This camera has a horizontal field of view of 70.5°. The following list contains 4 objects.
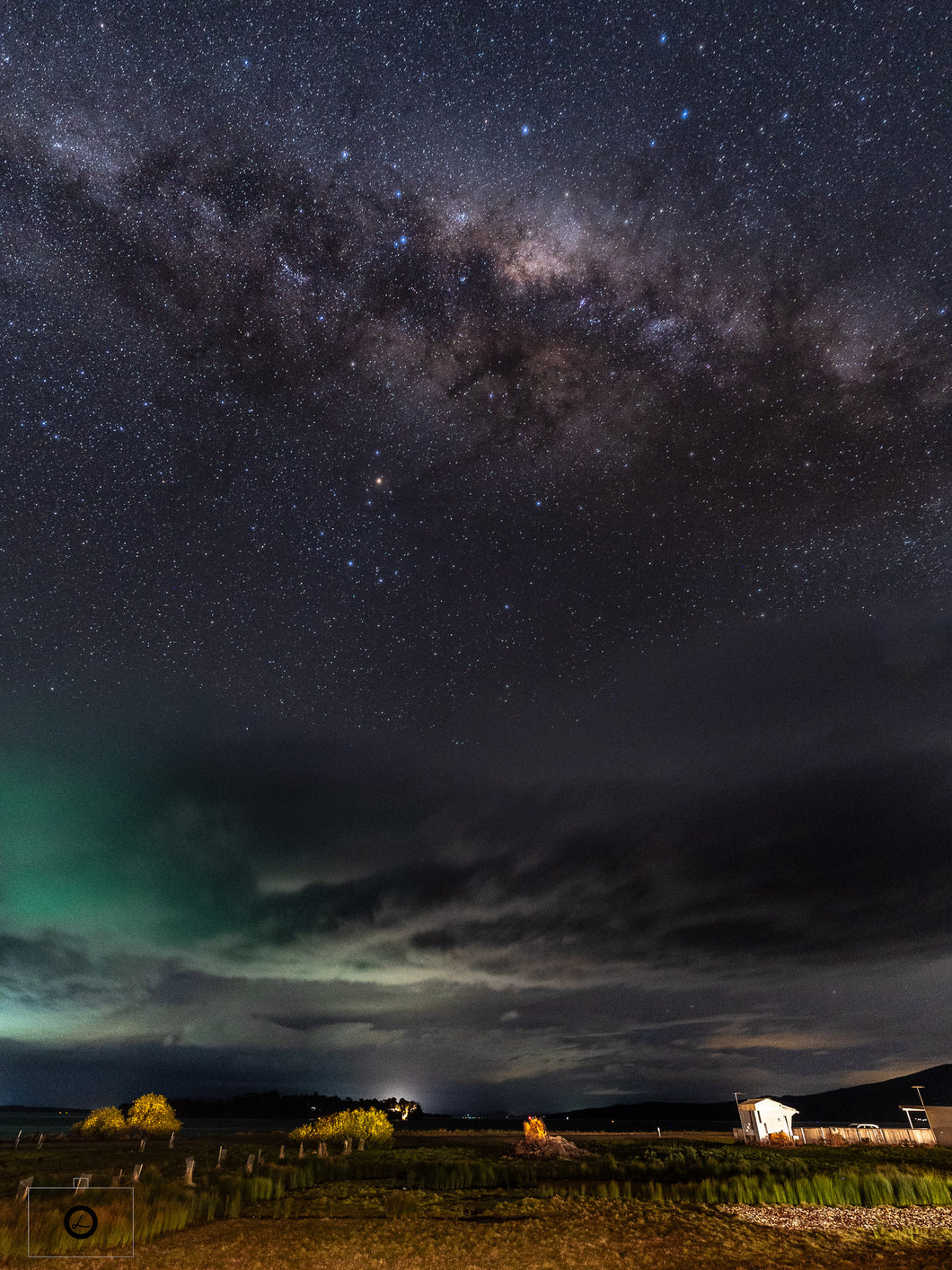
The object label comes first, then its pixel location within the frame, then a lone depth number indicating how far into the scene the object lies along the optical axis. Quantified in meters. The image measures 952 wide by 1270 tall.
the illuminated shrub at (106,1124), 59.09
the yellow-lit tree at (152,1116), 58.09
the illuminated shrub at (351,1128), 49.53
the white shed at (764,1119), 52.38
